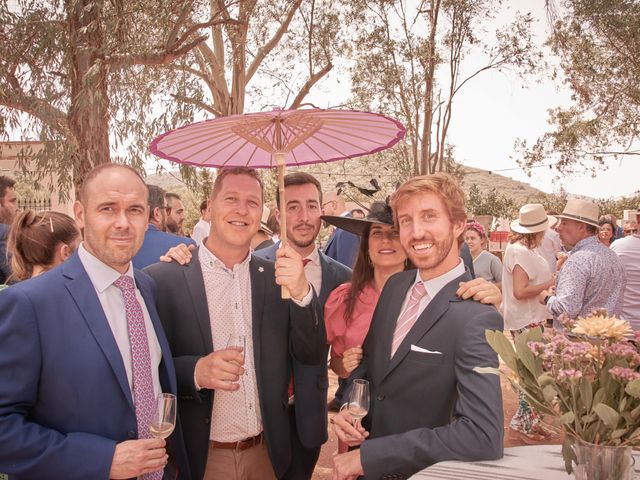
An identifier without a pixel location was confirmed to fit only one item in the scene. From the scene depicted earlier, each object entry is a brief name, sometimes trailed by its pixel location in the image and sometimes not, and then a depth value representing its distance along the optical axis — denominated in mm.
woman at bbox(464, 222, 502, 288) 7953
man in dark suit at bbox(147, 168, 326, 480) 2793
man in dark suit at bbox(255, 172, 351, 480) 3098
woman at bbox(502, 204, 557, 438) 6301
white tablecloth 2006
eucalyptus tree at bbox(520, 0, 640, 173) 18984
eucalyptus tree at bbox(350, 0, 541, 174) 20453
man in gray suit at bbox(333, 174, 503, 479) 2049
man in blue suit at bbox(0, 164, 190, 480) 2039
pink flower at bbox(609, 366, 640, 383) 1567
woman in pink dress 3457
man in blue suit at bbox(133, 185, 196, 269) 4520
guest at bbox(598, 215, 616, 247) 10625
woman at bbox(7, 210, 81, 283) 3336
